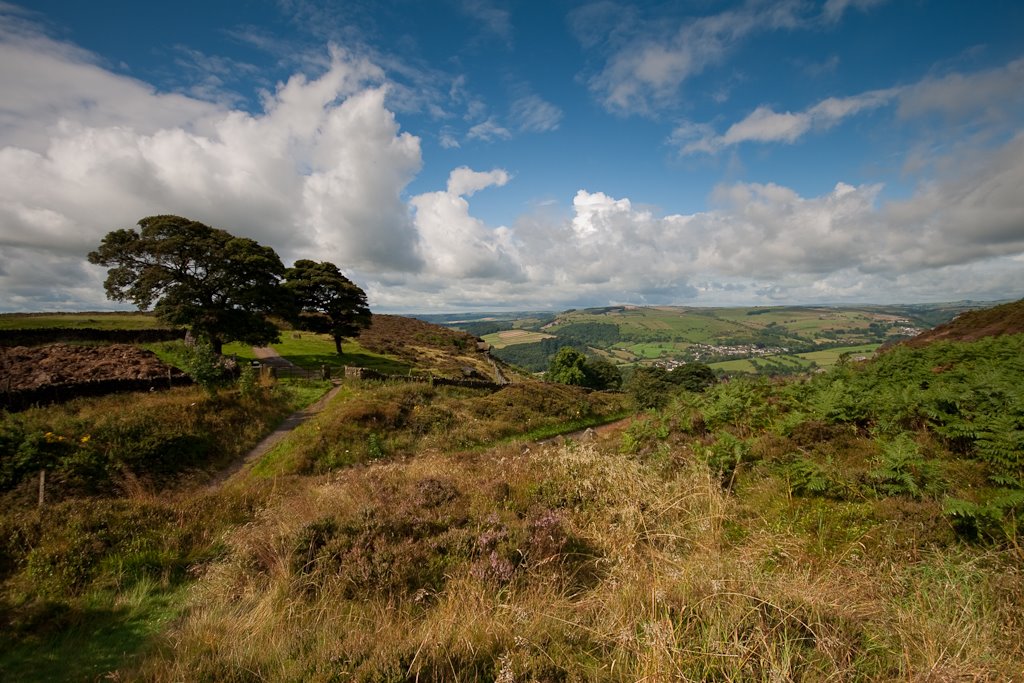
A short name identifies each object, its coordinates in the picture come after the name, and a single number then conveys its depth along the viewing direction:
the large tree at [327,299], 31.88
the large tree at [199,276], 21.73
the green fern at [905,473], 5.83
